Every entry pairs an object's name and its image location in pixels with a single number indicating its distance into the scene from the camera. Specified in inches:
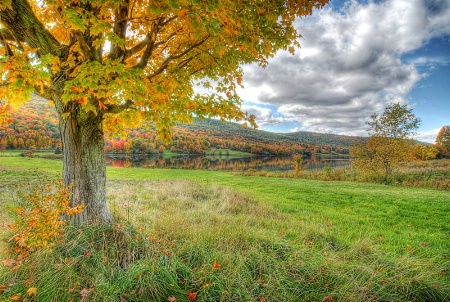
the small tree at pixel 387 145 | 897.5
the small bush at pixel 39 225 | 156.4
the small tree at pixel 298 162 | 1100.5
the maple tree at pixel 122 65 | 136.1
